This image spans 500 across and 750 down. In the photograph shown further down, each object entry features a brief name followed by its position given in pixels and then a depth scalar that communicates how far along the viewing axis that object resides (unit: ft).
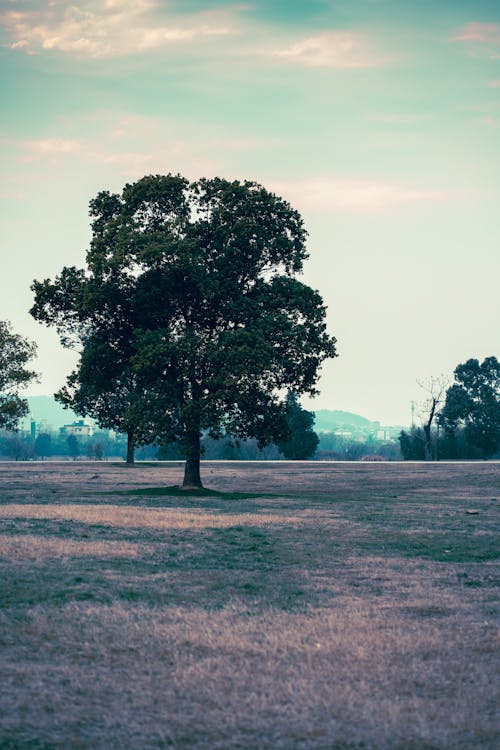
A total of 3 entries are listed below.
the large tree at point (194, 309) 130.11
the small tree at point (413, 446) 346.74
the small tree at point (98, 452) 396.57
